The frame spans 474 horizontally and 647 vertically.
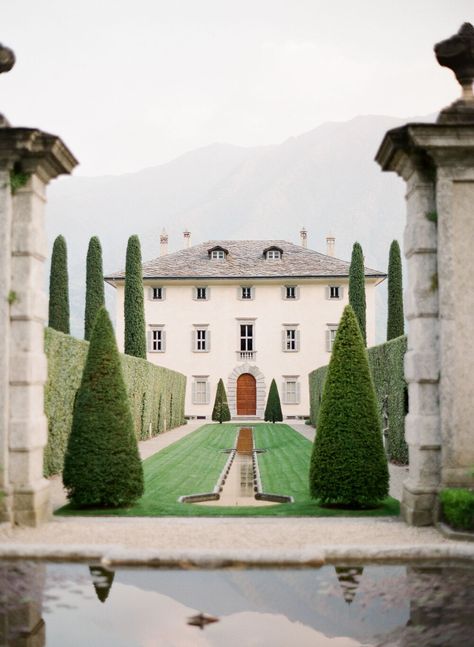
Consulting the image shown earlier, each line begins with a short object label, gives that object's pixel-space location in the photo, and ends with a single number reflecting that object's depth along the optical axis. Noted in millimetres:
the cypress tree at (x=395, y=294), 36344
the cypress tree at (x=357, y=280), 39344
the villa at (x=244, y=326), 47781
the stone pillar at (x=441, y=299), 8867
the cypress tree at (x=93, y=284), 36469
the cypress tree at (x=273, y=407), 43812
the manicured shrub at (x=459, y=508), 8211
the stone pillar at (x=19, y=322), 8992
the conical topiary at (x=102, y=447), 10570
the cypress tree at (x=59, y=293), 35188
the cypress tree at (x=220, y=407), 43609
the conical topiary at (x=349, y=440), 10438
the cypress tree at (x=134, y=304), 36094
